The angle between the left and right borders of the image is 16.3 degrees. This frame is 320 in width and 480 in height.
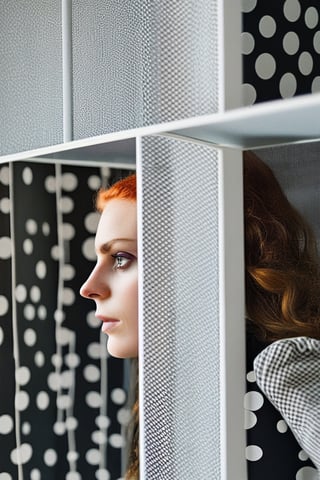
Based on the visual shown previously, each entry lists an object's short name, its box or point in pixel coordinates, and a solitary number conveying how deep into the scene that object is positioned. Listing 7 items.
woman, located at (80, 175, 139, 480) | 1.16
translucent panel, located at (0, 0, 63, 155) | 1.16
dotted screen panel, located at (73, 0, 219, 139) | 1.01
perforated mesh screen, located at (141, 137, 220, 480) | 1.03
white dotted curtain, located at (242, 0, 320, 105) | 1.06
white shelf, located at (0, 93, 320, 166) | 0.92
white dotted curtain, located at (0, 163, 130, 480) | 1.26
